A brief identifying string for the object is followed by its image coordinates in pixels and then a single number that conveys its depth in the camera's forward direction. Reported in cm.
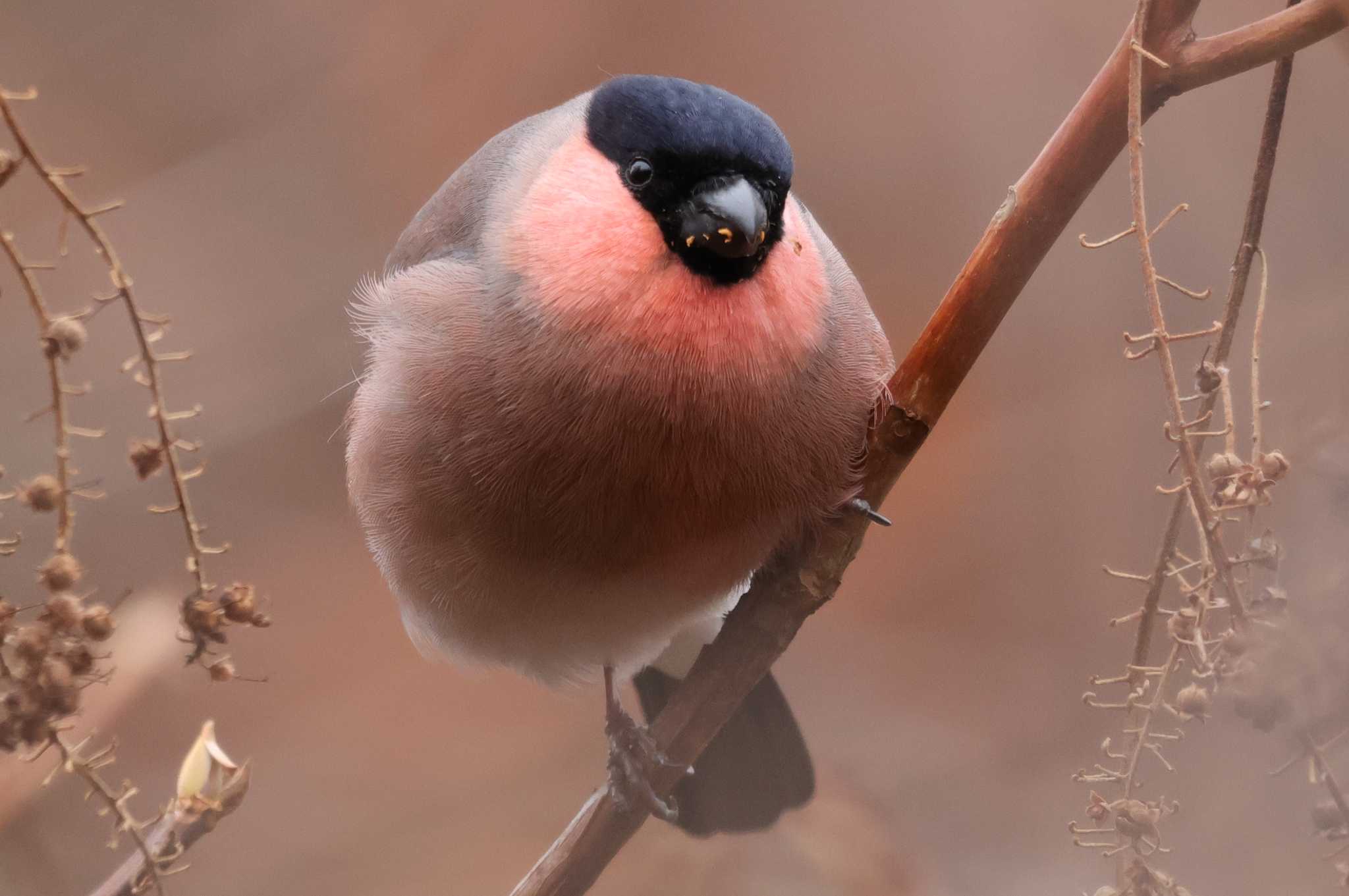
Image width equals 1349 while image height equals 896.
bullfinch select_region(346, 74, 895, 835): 244
